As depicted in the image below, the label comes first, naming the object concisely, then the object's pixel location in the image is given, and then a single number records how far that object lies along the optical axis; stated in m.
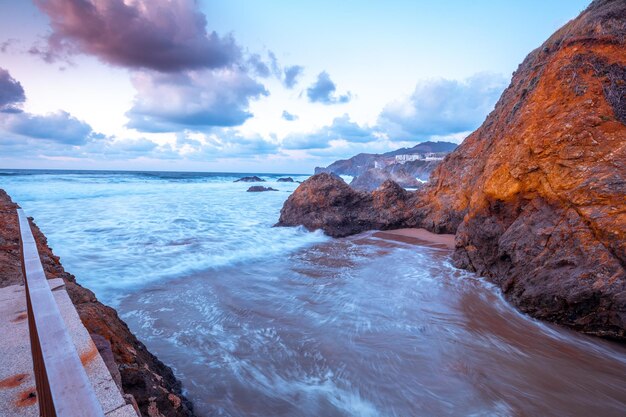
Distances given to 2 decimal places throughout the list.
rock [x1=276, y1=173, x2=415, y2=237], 11.09
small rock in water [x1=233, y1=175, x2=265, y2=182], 57.09
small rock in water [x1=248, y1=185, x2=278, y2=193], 31.74
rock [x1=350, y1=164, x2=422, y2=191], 43.88
